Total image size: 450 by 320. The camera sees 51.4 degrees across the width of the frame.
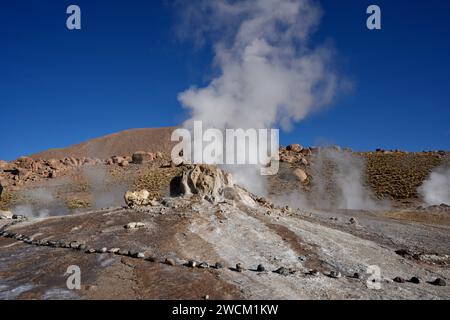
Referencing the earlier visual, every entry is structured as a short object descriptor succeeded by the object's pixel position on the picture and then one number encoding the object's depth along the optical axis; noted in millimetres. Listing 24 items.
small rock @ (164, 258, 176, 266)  8992
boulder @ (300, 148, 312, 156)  45488
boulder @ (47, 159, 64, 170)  48281
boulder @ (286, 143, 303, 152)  48206
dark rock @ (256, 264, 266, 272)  8712
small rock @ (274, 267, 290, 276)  8470
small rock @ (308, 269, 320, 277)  8551
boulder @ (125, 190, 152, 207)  15352
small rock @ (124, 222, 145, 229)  12448
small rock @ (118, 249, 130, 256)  9906
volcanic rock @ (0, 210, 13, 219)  18744
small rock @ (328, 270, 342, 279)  8492
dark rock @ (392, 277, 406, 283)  8523
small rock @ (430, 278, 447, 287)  8562
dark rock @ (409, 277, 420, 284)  8612
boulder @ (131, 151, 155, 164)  47625
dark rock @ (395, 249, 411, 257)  11505
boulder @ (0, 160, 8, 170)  50534
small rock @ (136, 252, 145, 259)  9547
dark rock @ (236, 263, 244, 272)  8648
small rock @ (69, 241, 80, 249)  10816
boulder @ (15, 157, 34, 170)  49594
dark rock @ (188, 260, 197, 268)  8774
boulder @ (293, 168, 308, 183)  37438
